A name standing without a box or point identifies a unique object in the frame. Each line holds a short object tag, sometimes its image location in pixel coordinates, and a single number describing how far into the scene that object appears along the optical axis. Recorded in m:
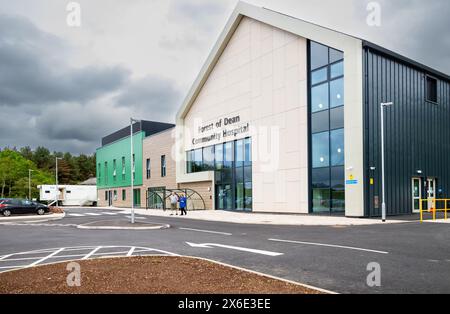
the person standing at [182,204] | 29.28
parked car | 29.38
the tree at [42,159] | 121.75
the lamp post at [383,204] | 19.12
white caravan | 62.53
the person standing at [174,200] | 31.19
